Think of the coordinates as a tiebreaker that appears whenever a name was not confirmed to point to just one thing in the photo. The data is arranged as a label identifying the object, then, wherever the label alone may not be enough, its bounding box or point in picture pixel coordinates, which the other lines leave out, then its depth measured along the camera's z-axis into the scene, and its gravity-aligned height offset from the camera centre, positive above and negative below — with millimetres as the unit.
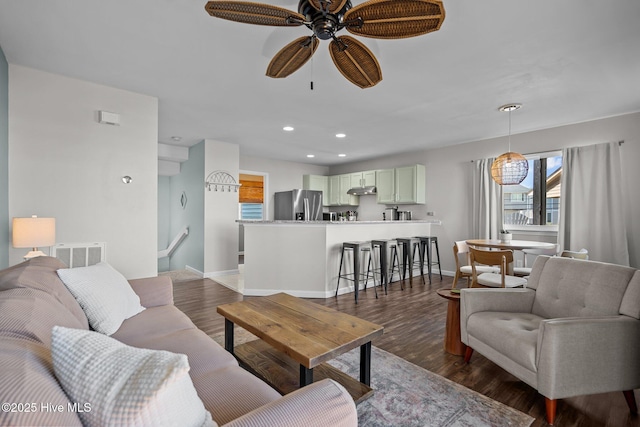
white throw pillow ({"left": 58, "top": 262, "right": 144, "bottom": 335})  1702 -503
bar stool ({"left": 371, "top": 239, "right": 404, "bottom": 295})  4625 -703
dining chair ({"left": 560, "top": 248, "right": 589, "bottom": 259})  3371 -455
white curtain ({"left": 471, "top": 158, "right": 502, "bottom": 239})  5227 +198
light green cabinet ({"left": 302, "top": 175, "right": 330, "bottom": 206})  7856 +775
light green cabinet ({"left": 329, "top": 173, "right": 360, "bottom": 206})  7777 +566
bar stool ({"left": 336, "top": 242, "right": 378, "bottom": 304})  4160 -639
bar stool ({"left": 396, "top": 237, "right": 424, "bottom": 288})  5047 -648
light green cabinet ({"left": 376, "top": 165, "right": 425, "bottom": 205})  6184 +612
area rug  1714 -1175
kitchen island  4344 -644
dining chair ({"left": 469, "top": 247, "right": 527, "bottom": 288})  3156 -606
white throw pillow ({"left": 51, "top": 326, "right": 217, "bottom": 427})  630 -381
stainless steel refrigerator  6910 +195
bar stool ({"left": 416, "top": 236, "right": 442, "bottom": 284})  5375 -546
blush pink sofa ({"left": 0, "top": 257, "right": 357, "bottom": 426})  619 -545
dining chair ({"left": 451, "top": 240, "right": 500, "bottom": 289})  4062 -757
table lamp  2391 -161
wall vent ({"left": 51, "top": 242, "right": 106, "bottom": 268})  3041 -421
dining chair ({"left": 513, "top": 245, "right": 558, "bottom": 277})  3878 -679
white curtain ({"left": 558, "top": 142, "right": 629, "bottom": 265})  4016 +152
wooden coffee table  1602 -706
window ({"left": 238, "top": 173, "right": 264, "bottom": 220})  7465 +429
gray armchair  1702 -749
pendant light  3982 +612
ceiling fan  1481 +1024
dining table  3709 -394
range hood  7043 +552
